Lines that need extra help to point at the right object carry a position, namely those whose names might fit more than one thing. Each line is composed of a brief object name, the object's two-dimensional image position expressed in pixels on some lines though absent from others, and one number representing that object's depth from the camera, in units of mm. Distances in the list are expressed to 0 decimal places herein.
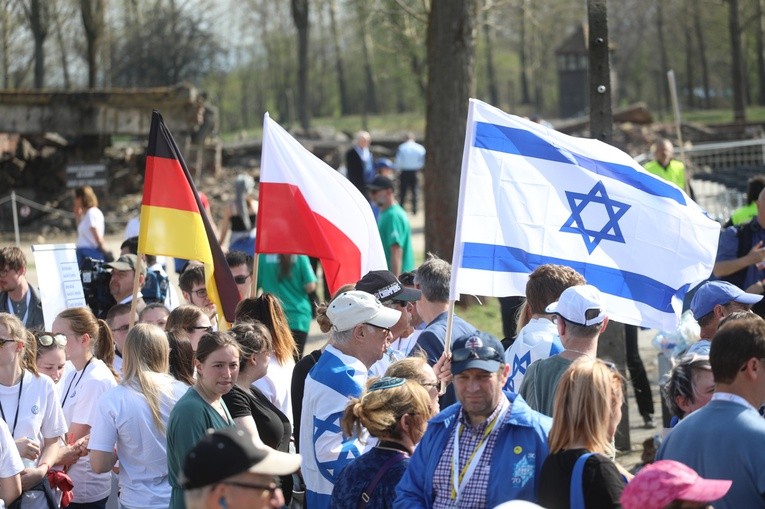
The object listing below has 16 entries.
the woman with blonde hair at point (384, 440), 8859
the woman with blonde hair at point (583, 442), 7730
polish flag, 14797
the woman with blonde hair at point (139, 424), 10805
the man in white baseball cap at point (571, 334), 9953
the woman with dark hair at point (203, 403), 9820
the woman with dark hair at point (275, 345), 12391
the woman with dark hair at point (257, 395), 11102
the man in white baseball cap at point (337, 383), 10148
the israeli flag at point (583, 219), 12359
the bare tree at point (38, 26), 74187
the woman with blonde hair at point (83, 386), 12133
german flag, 14750
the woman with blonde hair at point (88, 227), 22969
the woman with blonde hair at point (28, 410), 11164
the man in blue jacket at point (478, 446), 8234
